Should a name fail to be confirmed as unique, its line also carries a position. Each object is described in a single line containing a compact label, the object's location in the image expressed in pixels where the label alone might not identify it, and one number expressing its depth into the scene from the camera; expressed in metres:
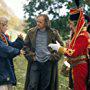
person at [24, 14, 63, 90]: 7.12
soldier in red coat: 5.85
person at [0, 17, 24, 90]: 6.08
